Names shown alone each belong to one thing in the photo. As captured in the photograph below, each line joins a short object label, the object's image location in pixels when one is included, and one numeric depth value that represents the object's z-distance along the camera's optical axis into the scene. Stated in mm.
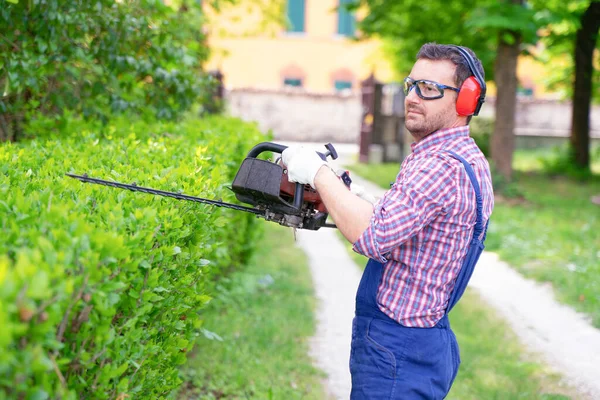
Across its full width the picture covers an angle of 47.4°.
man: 2416
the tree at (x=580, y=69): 15625
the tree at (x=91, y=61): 4754
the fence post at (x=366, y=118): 19188
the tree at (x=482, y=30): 11359
